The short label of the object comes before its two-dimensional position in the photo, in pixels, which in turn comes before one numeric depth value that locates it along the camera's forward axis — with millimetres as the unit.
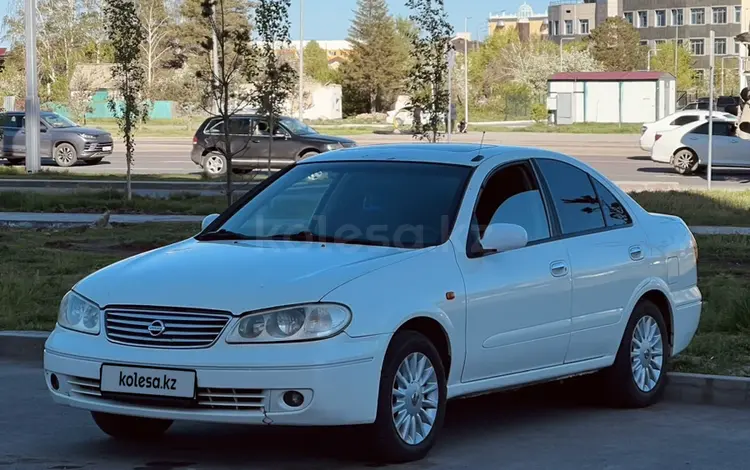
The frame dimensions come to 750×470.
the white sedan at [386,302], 6168
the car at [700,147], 33812
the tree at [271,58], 19641
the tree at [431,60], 20312
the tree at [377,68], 94625
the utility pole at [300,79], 58844
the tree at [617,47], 103656
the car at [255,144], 33375
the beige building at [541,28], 194562
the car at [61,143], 37594
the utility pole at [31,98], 32188
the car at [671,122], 35959
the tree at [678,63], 105250
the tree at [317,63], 121312
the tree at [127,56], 23125
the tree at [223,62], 17047
